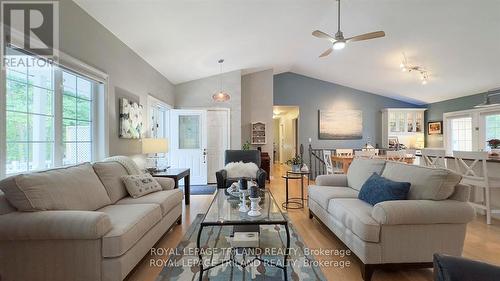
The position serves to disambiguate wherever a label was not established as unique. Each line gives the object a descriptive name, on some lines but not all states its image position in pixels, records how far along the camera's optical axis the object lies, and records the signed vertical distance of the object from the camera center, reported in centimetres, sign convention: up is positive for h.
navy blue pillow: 236 -51
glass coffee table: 213 -72
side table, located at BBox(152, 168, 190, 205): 385 -57
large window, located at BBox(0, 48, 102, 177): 215 +25
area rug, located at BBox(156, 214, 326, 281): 215 -119
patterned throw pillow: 293 -56
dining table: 583 -49
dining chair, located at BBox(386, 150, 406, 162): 576 -37
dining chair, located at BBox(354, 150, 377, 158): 580 -34
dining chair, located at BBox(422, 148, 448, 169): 437 -32
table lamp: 400 -10
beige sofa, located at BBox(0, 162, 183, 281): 176 -72
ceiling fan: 352 +149
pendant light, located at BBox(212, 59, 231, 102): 602 +106
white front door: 633 -5
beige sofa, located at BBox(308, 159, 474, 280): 207 -75
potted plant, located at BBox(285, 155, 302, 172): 441 -44
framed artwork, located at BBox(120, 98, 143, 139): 378 +34
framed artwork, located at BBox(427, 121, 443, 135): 763 +38
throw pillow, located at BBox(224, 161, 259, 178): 455 -57
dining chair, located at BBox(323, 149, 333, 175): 584 -53
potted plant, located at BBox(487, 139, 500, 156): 441 -10
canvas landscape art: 847 +54
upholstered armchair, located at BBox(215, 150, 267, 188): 513 -34
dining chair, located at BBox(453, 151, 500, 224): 349 -53
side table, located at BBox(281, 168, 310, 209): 432 -118
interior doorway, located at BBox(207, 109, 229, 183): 679 +8
